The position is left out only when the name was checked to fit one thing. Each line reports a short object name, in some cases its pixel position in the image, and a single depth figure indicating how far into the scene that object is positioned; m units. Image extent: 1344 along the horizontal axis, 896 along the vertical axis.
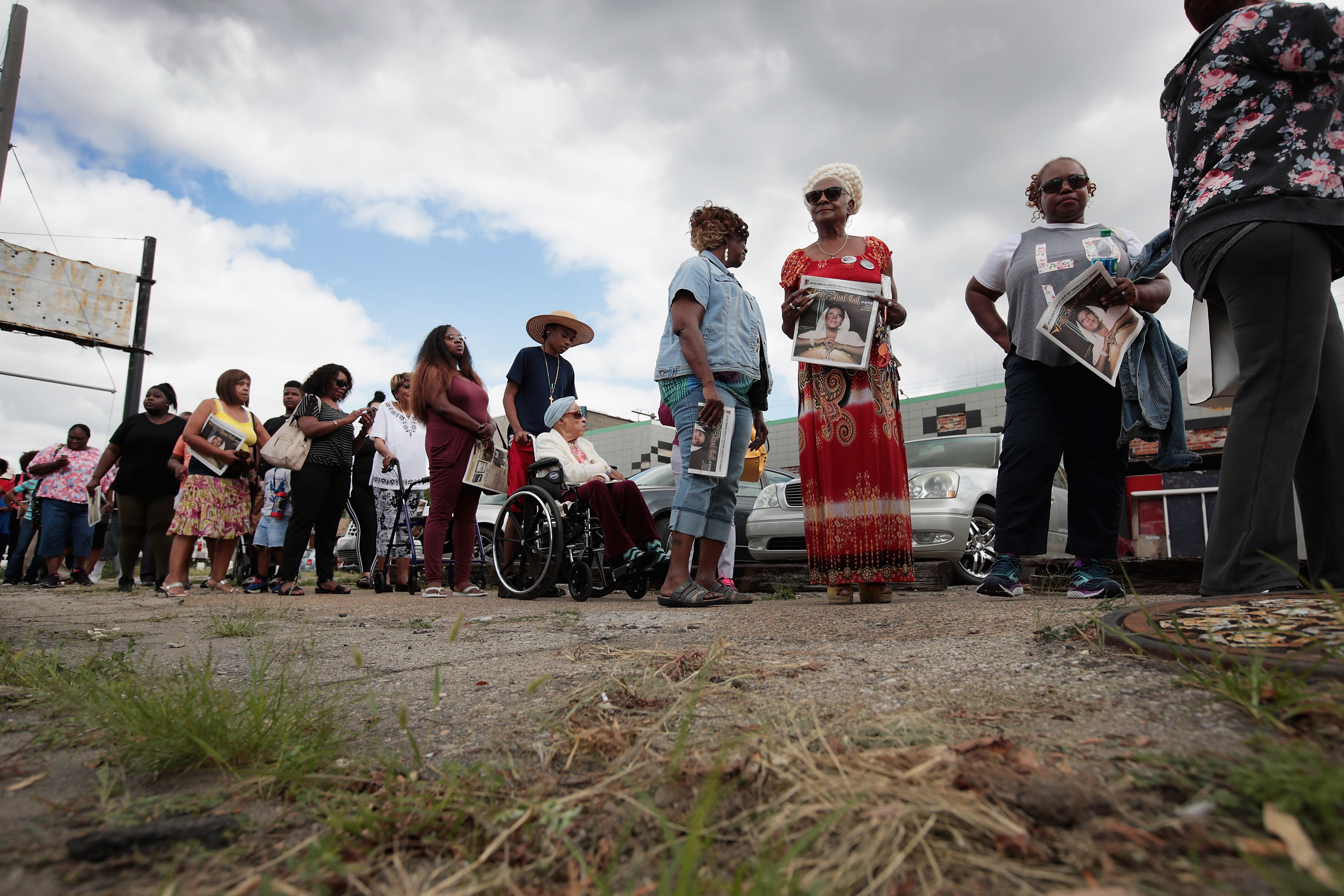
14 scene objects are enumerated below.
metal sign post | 11.12
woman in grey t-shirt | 3.53
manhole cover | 1.20
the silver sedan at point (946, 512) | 5.86
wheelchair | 5.01
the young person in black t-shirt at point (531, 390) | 5.60
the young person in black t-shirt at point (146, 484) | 6.56
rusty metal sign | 13.49
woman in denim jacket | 3.83
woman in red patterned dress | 3.75
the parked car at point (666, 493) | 7.08
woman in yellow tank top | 5.80
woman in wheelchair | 5.11
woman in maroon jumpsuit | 5.28
